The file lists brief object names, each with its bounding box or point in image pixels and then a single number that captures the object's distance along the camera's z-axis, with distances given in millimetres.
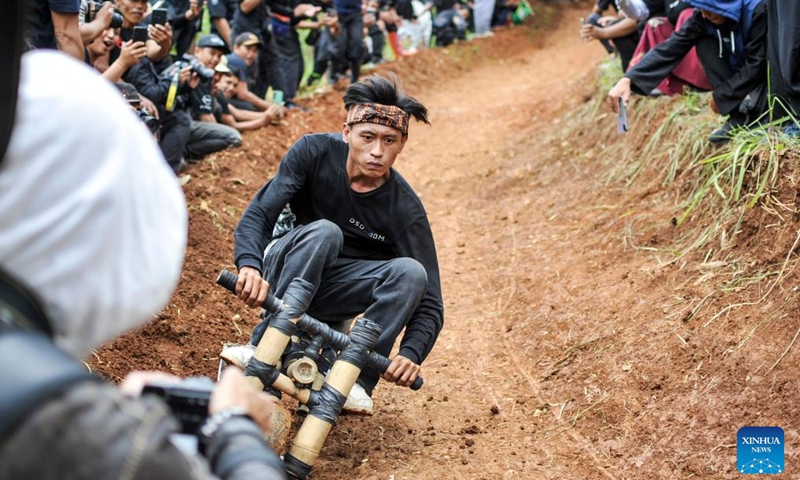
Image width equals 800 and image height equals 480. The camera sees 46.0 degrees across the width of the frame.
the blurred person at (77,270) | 1449
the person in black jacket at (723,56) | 6246
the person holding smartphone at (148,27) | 7324
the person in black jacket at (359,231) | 4285
